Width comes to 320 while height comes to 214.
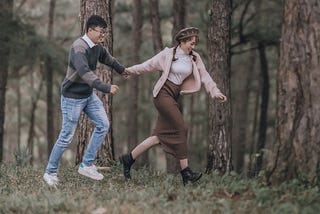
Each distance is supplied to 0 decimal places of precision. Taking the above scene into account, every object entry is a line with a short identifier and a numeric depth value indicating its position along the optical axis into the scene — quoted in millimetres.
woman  8977
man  8453
